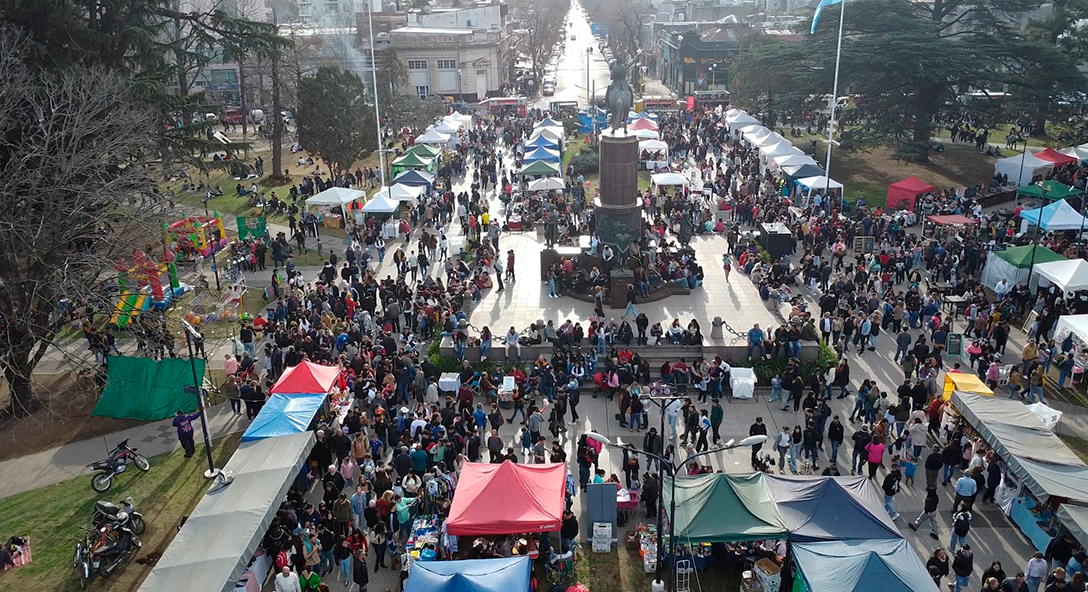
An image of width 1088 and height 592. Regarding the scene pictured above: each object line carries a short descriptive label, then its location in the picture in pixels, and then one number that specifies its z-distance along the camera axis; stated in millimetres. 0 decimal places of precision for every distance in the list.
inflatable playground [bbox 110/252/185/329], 19688
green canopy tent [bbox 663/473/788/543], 12953
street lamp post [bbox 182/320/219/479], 15730
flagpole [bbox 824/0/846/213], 34500
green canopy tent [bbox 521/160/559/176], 37584
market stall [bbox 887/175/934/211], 34656
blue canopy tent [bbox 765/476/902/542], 12883
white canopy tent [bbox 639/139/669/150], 46062
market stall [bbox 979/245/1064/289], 24562
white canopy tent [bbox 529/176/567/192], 35250
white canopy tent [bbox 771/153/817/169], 37875
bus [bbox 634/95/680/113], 68500
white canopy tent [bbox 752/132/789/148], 42219
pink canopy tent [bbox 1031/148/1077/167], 39000
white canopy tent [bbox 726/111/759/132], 49194
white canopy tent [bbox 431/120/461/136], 49125
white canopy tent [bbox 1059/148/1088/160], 40062
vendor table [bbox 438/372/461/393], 19719
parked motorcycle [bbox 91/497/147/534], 14328
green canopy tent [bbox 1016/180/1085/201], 33781
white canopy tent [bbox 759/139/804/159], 39919
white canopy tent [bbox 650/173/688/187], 36625
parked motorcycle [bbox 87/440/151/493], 16406
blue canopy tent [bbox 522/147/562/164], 39781
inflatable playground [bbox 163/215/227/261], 29359
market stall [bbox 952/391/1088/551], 13914
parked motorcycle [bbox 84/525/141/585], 13797
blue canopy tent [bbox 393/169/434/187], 37469
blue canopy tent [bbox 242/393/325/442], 16219
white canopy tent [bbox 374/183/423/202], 35000
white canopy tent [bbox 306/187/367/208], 33875
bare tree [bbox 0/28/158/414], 17984
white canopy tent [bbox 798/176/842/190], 35000
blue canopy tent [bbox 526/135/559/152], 44103
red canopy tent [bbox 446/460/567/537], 13367
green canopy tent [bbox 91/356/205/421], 19016
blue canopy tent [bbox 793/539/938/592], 11391
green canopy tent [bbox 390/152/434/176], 40656
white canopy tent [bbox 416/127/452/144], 46406
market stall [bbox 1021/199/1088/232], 28578
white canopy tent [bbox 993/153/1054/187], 38969
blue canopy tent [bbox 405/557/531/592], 11586
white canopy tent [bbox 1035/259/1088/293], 22641
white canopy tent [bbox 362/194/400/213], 33094
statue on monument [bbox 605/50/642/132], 26750
